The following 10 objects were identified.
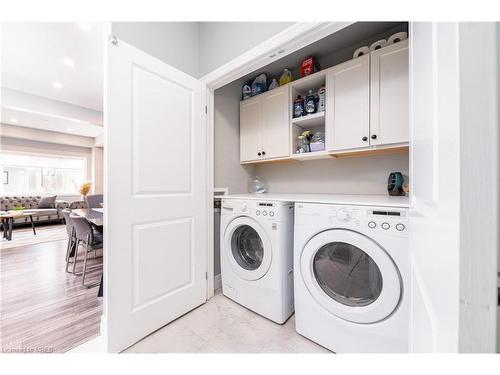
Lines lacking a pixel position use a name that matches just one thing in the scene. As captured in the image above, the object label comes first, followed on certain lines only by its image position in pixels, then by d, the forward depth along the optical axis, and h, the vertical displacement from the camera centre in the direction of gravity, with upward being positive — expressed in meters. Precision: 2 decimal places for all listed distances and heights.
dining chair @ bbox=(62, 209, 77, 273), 2.40 -0.59
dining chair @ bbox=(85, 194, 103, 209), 3.20 -0.23
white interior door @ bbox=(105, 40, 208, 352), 1.17 -0.06
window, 5.38 +0.40
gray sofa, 4.95 -0.55
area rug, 3.56 -1.03
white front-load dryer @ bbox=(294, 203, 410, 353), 0.98 -0.52
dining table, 1.86 -0.36
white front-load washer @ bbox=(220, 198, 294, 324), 1.42 -0.56
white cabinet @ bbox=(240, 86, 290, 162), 1.91 +0.63
